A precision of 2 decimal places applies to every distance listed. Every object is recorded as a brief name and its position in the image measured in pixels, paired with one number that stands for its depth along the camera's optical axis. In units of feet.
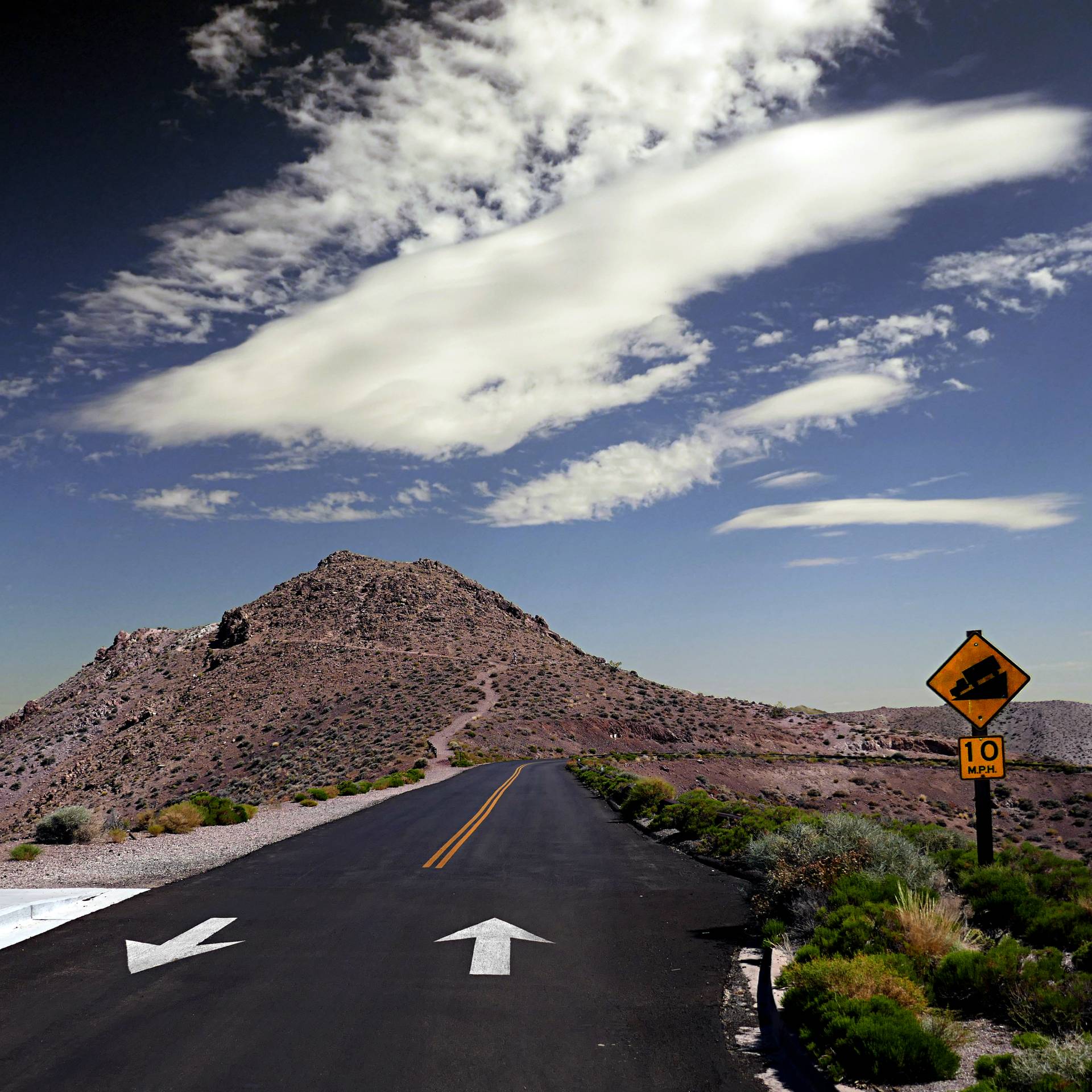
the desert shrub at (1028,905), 28.25
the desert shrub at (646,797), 78.28
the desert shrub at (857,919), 27.17
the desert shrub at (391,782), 135.44
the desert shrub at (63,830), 65.31
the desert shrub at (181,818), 73.51
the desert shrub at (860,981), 22.43
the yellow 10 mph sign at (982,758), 37.76
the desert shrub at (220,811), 80.38
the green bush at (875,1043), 19.31
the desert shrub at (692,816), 62.18
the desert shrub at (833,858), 35.09
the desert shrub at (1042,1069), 16.85
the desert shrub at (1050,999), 21.45
